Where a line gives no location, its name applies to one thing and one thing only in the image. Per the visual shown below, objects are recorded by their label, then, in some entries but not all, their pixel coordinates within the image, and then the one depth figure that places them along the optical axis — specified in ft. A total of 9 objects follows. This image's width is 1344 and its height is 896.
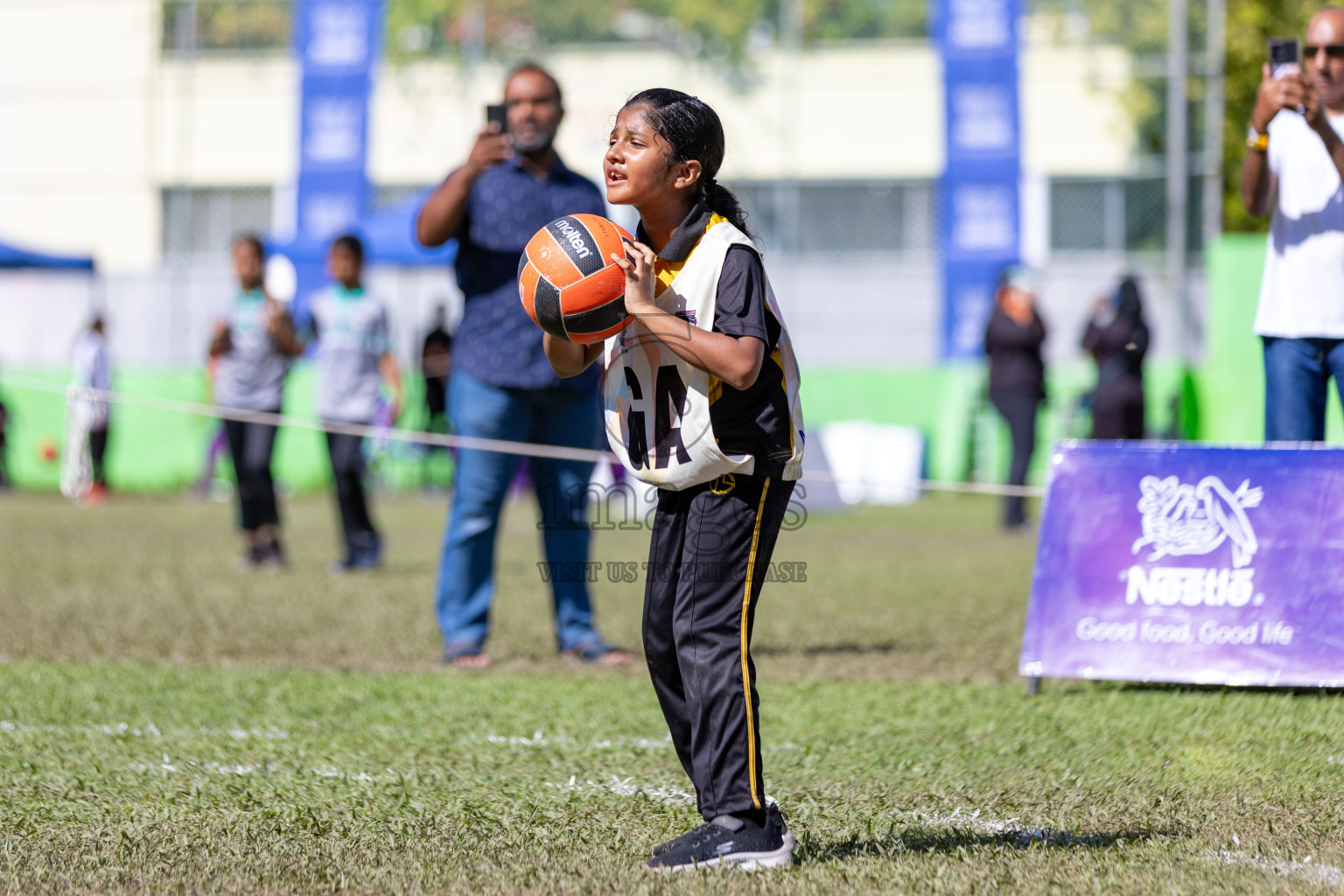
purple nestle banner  36.06
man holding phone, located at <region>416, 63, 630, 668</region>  42.14
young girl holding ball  22.80
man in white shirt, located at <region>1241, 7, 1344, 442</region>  35.37
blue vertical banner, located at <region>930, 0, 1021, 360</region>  122.42
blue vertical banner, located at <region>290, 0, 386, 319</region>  130.82
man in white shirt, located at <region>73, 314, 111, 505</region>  115.24
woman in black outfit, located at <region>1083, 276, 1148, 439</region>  84.07
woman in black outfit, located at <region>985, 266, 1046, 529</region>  87.25
